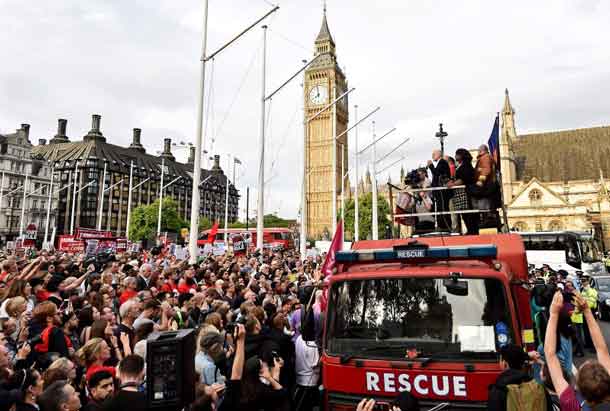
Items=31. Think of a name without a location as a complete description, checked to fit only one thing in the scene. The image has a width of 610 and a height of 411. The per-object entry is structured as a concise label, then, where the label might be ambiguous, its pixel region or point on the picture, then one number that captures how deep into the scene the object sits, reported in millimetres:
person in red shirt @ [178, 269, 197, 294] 9787
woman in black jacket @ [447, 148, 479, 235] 7086
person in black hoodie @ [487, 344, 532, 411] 3511
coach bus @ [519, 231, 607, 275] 25281
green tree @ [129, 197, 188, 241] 72688
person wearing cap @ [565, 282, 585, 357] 11227
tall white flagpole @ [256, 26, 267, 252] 18484
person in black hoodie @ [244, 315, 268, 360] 5123
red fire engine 4109
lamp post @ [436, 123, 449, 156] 12661
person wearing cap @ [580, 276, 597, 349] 12422
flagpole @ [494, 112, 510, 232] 6859
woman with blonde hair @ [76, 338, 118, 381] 4406
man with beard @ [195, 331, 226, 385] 4414
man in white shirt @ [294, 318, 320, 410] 5777
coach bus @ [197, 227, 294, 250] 41628
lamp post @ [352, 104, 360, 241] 31716
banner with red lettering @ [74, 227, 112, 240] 25859
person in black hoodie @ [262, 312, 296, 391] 5611
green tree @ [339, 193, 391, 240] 69562
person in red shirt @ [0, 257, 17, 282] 9467
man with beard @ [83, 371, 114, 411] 3629
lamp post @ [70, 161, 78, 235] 87250
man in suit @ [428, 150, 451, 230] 7699
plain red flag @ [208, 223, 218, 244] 21094
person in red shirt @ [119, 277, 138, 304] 8000
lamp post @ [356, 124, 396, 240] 30969
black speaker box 2699
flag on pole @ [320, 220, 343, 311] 7373
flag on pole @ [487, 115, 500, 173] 8133
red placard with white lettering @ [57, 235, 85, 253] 24594
